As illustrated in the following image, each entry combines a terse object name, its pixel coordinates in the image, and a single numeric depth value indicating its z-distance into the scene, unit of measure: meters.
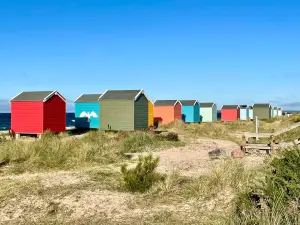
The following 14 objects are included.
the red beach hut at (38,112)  25.80
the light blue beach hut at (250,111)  67.99
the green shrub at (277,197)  5.61
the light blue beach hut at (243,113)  66.75
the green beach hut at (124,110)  29.47
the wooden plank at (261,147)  16.42
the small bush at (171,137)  23.27
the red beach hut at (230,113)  65.04
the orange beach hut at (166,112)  43.62
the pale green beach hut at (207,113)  58.78
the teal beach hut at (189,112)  48.69
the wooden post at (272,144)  16.07
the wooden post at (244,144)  16.90
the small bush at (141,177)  9.41
